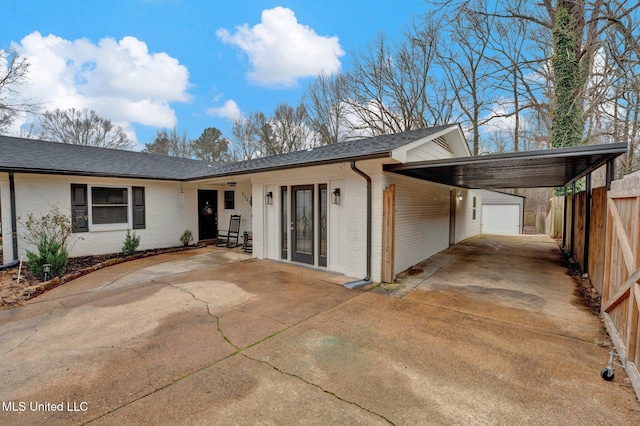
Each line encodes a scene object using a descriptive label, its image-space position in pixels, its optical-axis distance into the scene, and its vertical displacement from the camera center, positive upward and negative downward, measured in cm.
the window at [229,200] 1077 +14
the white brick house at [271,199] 585 +13
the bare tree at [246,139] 2162 +507
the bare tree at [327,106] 1753 +627
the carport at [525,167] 404 +72
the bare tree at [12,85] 1060 +457
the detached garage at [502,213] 1944 -64
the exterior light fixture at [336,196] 618 +17
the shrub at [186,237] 995 -119
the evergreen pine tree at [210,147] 2444 +493
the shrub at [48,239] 578 -86
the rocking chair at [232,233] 1024 -110
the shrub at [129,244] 838 -122
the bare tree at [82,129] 1934 +542
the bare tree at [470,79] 1411 +676
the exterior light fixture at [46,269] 575 -134
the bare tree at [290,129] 1991 +534
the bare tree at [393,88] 1574 +671
